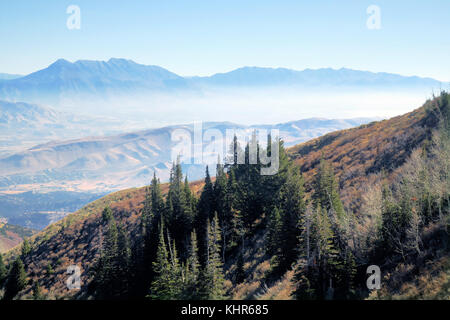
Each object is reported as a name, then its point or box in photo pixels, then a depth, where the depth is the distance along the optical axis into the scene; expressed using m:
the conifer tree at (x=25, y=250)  77.50
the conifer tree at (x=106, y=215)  70.50
